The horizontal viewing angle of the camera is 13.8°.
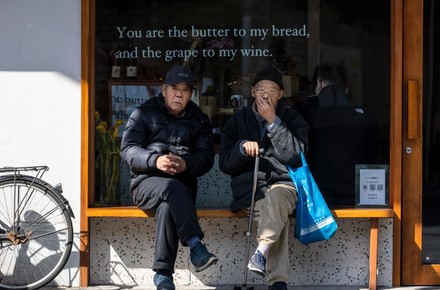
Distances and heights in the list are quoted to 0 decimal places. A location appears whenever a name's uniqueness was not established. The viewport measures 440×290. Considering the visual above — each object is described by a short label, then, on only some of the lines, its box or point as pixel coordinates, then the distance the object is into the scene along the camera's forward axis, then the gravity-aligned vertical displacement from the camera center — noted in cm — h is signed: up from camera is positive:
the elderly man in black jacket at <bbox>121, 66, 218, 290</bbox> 1226 -7
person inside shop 1363 +14
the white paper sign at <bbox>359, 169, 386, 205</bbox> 1351 -25
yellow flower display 1355 -6
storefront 1336 +61
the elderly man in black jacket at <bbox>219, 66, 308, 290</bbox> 1233 -5
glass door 1336 +2
